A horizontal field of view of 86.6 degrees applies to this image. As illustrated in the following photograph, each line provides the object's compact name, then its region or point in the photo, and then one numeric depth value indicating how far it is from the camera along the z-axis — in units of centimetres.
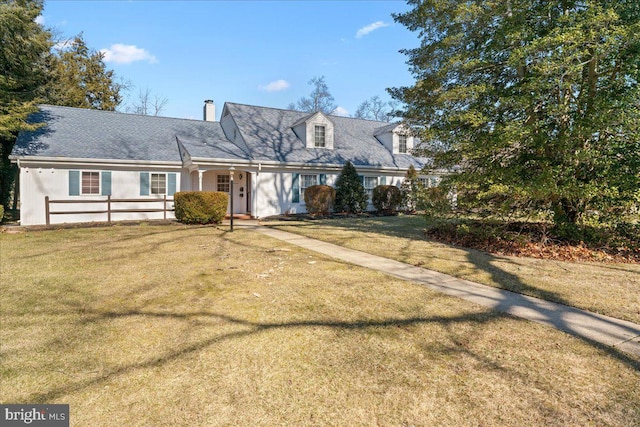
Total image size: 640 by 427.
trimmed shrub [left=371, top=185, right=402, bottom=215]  1853
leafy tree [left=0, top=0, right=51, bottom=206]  1298
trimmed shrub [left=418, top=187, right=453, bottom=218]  967
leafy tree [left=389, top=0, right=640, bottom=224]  693
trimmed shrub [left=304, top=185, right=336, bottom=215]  1664
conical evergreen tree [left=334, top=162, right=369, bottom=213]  1739
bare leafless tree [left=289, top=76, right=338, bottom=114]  4484
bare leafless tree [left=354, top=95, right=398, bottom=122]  4956
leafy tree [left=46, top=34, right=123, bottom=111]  2347
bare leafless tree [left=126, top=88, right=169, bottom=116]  3706
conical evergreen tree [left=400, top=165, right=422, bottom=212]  1916
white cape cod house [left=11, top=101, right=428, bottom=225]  1395
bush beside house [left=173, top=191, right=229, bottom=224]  1303
